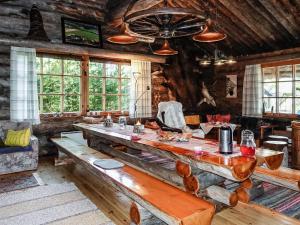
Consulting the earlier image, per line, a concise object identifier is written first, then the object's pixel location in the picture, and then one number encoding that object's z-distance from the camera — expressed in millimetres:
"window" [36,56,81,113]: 5297
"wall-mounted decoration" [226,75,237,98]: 6922
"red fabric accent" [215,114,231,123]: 6219
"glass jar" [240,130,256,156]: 2287
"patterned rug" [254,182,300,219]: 2779
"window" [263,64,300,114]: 5828
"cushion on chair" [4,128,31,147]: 4246
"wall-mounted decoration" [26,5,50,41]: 4930
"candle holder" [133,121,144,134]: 3706
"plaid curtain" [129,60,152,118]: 6242
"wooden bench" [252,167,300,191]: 2470
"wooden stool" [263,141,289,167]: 4391
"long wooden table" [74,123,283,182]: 2018
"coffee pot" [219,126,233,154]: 2301
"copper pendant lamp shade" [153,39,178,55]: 3818
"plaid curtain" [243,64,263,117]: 6258
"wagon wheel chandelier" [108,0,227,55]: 2303
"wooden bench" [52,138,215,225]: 1787
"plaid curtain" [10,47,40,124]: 4762
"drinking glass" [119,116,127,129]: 4250
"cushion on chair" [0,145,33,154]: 4036
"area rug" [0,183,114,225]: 2584
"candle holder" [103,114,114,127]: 4443
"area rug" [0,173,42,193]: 3506
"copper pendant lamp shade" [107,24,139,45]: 3014
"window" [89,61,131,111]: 5918
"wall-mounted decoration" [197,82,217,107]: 7324
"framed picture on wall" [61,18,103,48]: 5363
